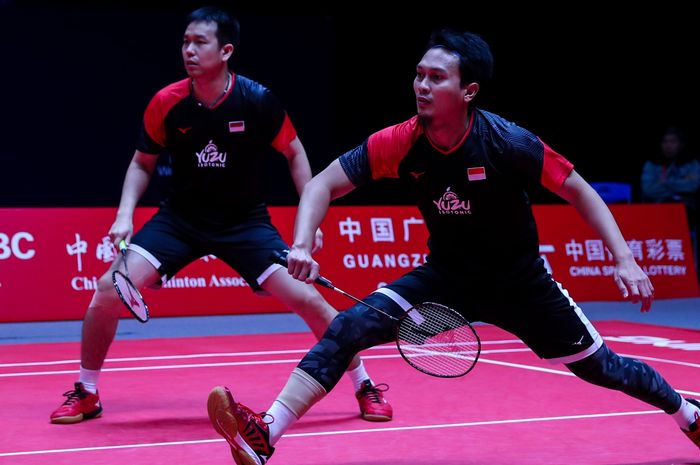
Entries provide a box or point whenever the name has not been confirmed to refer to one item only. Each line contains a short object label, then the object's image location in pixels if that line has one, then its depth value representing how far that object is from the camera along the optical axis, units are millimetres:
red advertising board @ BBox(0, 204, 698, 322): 14810
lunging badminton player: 6439
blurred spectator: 18567
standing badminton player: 8253
